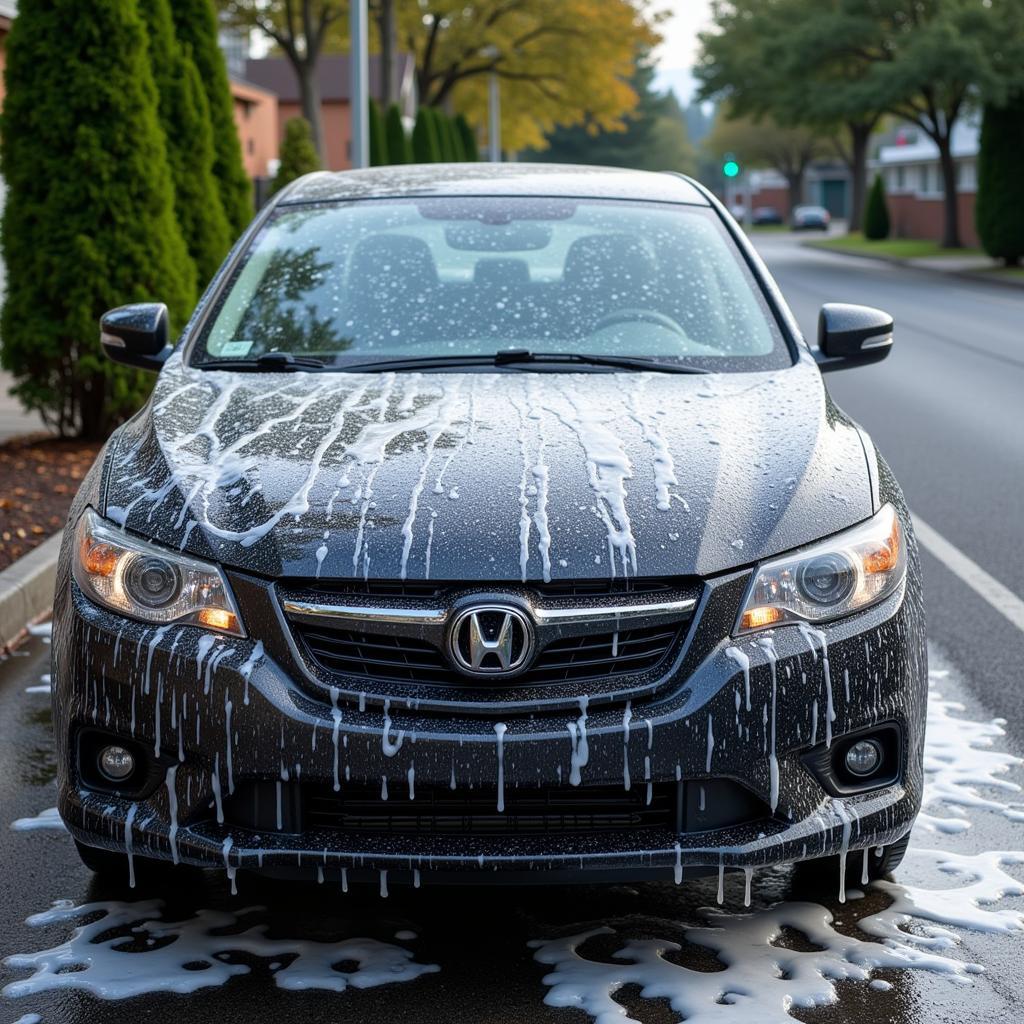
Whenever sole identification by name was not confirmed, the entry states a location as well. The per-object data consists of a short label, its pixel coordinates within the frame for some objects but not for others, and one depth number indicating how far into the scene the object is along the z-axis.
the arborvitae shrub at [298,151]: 24.69
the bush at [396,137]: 35.78
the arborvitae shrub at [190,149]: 12.44
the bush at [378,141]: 34.25
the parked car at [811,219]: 87.31
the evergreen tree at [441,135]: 43.30
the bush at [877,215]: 58.50
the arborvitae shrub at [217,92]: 13.89
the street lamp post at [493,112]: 48.81
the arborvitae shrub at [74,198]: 10.65
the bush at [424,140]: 39.41
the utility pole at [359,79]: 18.72
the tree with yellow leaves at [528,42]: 47.38
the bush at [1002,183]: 35.69
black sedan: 3.14
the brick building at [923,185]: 61.44
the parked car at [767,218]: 112.00
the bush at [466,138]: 53.75
